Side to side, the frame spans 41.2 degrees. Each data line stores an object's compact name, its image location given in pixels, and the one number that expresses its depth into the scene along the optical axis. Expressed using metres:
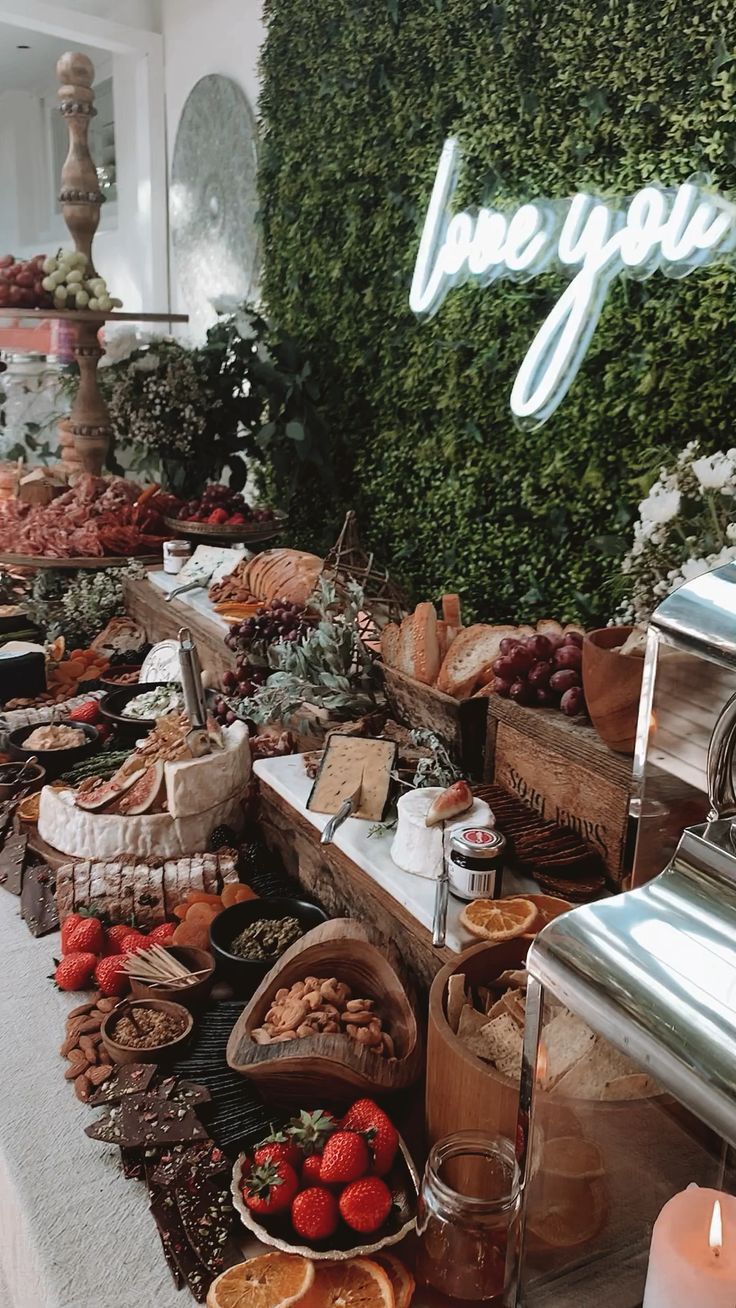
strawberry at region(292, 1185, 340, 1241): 1.18
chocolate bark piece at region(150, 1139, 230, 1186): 1.31
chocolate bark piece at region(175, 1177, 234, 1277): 1.21
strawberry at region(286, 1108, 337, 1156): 1.26
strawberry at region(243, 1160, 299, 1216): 1.22
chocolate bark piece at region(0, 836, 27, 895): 2.11
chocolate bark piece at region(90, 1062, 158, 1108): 1.47
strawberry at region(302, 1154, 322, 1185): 1.25
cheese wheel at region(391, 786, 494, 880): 1.66
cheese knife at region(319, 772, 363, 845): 1.82
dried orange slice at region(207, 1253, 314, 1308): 1.13
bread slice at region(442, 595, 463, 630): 2.37
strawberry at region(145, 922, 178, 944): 1.83
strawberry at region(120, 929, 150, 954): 1.80
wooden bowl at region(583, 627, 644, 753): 1.60
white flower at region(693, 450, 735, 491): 1.83
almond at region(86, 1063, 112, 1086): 1.52
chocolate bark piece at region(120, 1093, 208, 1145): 1.37
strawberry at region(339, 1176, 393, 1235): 1.19
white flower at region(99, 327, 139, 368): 4.41
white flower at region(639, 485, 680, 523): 1.87
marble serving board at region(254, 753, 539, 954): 1.56
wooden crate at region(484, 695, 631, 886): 1.61
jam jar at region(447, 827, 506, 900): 1.50
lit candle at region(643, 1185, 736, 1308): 0.79
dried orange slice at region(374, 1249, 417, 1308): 1.14
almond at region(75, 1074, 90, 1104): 1.50
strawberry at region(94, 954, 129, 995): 1.72
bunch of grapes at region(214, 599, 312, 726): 2.52
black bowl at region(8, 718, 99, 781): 2.46
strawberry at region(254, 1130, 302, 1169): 1.26
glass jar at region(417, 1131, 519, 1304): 1.12
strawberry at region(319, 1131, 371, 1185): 1.22
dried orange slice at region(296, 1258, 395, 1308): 1.13
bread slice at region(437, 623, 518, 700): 2.11
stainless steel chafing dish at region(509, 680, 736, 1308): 0.68
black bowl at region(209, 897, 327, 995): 1.67
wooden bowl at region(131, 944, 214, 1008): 1.65
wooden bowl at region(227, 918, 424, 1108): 1.32
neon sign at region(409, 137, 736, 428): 2.23
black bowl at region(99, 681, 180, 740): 2.53
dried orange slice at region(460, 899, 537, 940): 1.44
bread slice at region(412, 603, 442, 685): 2.18
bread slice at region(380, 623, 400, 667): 2.26
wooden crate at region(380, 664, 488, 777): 1.99
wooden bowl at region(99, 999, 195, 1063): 1.53
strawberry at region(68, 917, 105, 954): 1.83
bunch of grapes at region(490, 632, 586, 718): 1.82
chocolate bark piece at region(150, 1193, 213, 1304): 1.18
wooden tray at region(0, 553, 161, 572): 3.69
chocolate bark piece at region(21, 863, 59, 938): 1.96
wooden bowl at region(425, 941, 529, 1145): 1.16
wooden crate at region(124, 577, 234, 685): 2.99
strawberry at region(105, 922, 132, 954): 1.86
